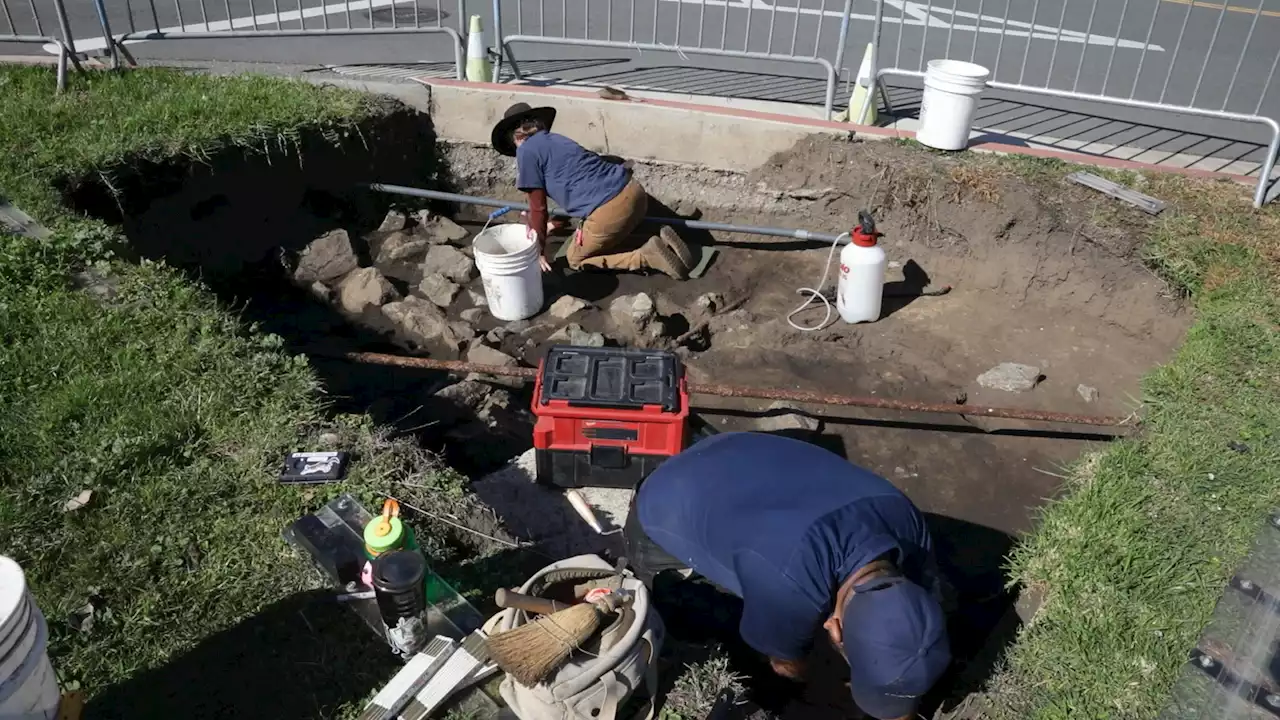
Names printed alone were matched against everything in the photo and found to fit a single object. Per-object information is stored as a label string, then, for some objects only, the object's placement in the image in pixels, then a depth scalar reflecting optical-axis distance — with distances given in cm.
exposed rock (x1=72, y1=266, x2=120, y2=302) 452
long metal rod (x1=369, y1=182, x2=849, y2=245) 627
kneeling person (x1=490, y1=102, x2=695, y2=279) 628
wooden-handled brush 260
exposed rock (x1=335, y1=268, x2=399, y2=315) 599
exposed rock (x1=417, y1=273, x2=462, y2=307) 623
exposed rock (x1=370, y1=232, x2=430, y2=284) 654
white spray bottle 575
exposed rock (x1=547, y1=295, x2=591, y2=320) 603
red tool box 414
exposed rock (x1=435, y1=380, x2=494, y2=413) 503
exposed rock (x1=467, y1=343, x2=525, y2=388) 534
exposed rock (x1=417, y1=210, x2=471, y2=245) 687
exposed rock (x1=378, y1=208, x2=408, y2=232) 686
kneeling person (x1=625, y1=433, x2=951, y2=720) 284
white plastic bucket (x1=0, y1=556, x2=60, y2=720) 214
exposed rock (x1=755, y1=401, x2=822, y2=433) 502
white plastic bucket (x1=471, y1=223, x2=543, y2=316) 573
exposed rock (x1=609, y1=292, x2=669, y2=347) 577
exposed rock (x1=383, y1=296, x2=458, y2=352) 573
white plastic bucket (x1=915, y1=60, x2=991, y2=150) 618
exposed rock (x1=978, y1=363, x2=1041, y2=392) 536
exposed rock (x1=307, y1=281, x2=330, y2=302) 609
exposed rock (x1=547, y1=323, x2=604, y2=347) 557
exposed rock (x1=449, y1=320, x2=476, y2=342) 574
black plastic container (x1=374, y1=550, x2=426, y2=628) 278
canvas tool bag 266
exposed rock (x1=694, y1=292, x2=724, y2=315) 613
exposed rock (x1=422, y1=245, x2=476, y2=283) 641
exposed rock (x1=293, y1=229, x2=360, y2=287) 630
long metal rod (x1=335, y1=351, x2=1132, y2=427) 465
